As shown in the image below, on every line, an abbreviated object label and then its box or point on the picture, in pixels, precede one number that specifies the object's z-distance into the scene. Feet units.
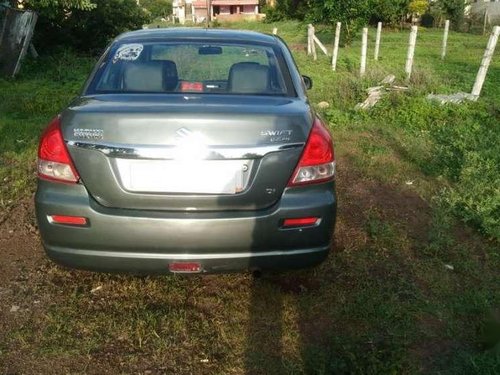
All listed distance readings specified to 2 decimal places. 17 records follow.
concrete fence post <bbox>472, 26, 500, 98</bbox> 27.89
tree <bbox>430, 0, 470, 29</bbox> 121.08
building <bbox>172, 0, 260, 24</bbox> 212.56
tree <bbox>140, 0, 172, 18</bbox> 241.14
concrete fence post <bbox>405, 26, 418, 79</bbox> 33.58
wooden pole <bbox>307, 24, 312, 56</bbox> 62.34
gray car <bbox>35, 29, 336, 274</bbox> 8.68
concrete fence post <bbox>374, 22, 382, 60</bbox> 59.98
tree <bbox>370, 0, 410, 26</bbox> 104.68
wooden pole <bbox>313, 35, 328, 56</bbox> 61.36
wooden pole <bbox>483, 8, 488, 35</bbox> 103.88
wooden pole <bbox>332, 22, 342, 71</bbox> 51.24
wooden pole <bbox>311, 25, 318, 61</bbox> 62.03
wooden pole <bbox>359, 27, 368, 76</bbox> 40.59
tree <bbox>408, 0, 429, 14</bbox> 119.96
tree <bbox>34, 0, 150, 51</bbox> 50.72
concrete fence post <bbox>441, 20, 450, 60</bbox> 59.35
